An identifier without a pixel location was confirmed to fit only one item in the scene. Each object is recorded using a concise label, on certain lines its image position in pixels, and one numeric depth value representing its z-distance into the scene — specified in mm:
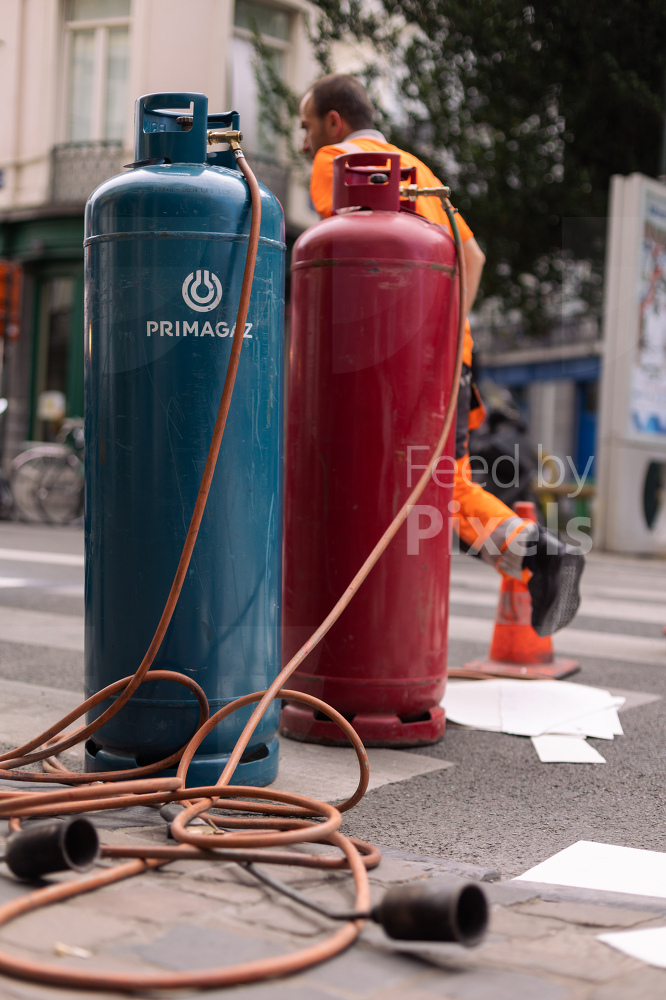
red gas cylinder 3314
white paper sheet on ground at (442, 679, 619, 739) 3748
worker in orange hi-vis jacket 3807
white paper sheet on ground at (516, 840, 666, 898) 2227
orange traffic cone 4707
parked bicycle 14172
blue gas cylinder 2660
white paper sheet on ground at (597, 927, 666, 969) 1825
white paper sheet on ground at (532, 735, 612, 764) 3303
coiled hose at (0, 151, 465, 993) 1614
